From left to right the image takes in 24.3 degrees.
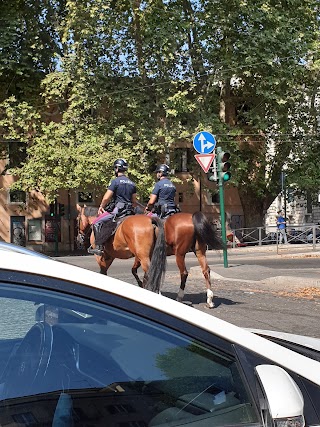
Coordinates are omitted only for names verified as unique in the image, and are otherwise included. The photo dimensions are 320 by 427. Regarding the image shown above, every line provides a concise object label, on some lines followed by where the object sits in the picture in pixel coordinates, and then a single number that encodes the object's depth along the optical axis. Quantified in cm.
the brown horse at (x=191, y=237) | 1195
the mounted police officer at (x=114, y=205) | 1264
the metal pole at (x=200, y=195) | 4819
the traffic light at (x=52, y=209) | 4452
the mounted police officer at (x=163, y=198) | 1279
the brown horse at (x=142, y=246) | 1114
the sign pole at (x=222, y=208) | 1816
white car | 211
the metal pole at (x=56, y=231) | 4450
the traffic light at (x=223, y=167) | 1830
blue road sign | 1923
